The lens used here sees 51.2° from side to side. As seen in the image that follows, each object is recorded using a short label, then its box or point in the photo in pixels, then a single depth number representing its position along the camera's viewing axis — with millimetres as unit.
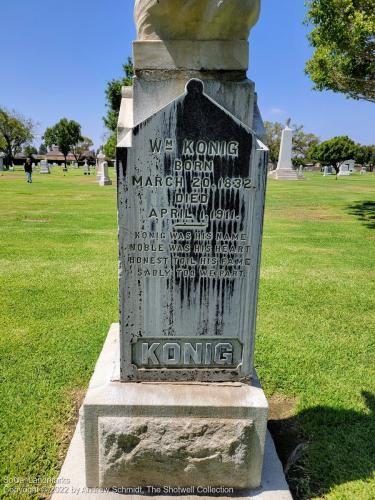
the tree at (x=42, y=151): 133775
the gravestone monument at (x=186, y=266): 2082
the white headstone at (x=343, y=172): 48969
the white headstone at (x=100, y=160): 28319
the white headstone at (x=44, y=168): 47594
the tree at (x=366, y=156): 73912
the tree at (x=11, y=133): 65625
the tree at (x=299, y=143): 79250
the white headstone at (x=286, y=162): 32938
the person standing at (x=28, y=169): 29653
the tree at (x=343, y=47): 10008
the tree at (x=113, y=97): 30500
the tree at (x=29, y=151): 94188
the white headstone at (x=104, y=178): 27531
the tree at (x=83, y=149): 104469
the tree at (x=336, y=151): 64625
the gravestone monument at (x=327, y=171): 51338
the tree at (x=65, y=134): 81375
